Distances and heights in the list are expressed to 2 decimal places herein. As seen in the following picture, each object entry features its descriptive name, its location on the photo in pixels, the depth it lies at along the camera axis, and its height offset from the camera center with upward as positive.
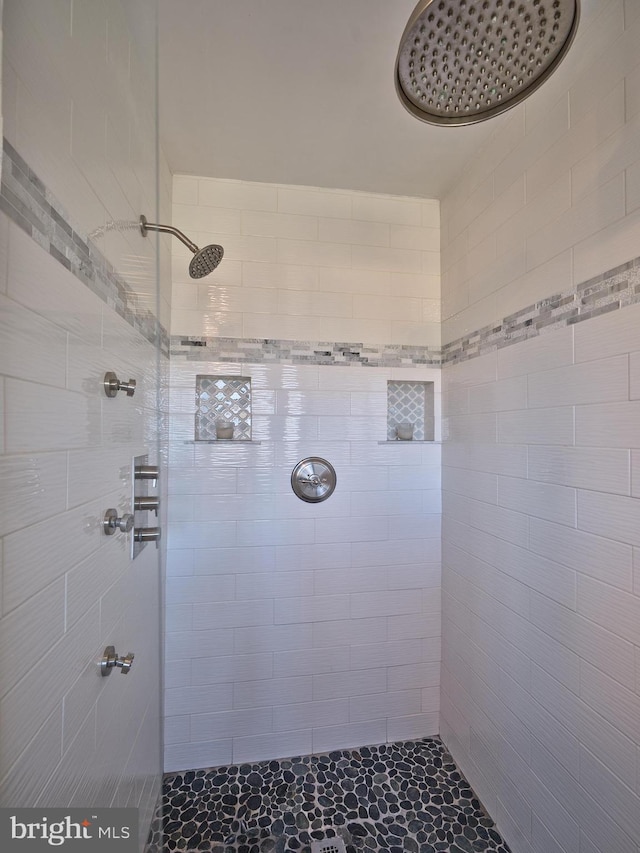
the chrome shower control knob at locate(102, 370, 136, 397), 0.85 +0.11
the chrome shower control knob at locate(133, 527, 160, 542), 1.08 -0.31
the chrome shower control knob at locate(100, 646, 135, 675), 0.83 -0.54
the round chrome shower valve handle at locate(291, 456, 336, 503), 1.60 -0.21
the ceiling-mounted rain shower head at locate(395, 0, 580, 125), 0.51 +0.57
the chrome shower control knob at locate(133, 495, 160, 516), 1.10 -0.22
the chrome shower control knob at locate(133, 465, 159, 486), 1.11 -0.13
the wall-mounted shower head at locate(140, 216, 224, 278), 1.28 +0.62
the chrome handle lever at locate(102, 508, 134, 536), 0.87 -0.22
